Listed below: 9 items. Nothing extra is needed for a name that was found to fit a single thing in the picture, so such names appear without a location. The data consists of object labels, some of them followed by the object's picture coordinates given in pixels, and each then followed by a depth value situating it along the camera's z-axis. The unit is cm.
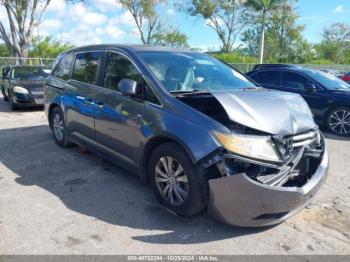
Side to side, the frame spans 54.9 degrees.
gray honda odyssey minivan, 305
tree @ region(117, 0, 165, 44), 3569
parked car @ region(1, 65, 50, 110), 1026
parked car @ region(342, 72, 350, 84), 1759
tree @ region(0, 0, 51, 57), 2291
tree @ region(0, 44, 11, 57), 3766
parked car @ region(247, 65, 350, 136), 793
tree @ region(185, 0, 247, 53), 4356
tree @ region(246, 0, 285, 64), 2652
